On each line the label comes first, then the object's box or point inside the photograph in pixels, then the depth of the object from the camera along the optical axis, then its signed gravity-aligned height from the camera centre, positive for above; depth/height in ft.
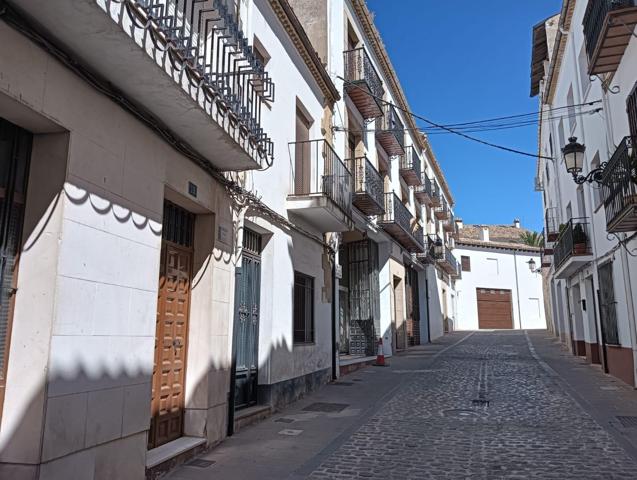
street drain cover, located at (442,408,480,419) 24.14 -3.95
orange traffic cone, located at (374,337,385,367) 45.47 -2.56
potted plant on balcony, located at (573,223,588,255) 42.91 +7.66
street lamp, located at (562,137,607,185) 30.50 +10.25
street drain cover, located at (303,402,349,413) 26.14 -3.96
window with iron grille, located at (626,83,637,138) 27.66 +12.10
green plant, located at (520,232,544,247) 141.08 +25.63
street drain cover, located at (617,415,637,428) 22.21 -4.01
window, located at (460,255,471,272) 126.00 +16.78
